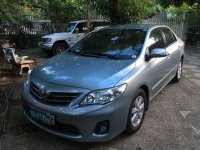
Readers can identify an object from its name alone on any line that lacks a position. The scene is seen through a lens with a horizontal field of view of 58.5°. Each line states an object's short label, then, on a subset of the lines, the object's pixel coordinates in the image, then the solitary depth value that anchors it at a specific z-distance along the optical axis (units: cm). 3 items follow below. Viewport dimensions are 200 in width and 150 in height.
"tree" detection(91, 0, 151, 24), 702
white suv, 698
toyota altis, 219
